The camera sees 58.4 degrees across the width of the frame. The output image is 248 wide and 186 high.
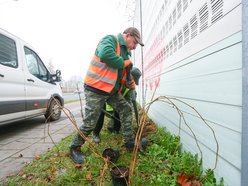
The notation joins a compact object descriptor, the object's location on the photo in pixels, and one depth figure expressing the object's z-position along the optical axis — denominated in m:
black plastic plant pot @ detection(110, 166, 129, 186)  1.96
